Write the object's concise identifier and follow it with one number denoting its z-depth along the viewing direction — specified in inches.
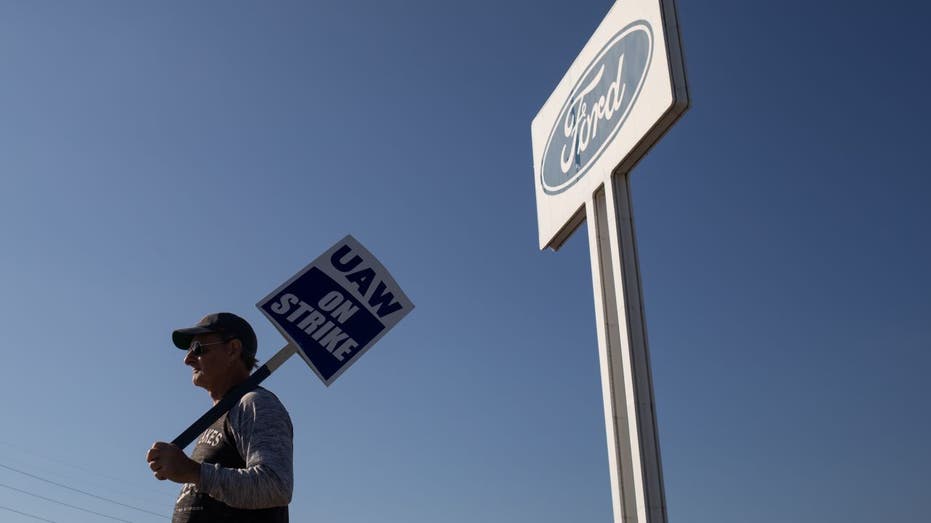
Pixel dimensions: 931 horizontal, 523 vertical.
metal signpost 343.6
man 111.7
